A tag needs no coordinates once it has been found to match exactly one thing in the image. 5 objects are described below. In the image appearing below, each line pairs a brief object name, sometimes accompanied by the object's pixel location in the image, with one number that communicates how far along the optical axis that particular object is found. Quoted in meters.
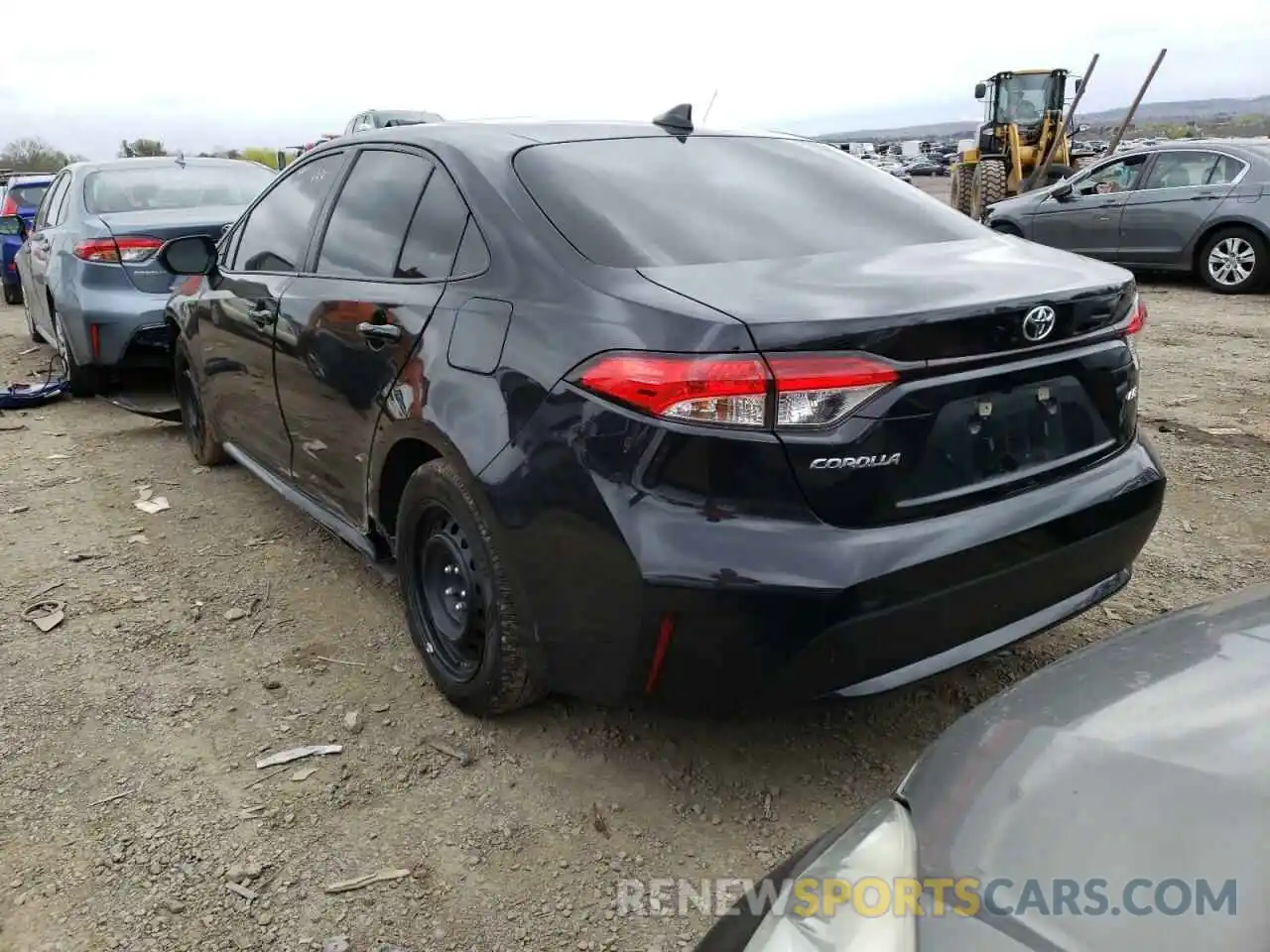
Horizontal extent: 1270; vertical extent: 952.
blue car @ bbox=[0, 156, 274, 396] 6.17
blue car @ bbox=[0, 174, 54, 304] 12.34
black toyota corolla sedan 2.15
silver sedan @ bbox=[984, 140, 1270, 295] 10.26
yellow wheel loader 17.06
